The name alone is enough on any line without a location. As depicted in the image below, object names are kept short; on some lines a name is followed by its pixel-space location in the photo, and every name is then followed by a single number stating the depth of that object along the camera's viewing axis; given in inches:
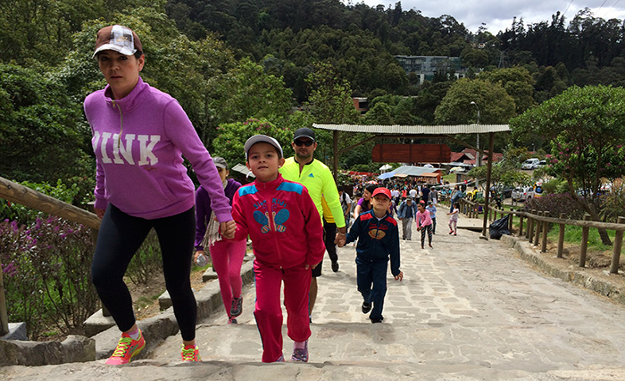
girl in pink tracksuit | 105.3
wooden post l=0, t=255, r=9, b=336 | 96.5
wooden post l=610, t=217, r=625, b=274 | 251.8
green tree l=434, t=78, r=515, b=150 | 2018.9
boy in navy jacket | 169.9
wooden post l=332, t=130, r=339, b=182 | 571.8
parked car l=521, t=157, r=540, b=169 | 1859.3
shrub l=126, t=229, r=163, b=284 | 240.1
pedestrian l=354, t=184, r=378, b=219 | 244.2
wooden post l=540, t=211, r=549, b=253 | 375.2
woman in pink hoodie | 84.6
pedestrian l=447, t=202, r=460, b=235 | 600.4
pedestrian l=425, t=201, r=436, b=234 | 508.1
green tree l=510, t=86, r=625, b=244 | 347.6
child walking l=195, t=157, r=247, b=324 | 142.9
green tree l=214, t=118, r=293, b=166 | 608.4
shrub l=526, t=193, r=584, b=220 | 495.4
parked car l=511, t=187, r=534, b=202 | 1130.7
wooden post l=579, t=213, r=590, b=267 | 292.5
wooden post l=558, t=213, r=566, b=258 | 338.3
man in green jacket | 151.3
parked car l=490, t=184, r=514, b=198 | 1038.4
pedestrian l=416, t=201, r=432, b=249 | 441.0
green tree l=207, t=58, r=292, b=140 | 900.0
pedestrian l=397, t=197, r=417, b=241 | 491.5
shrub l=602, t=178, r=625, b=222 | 430.3
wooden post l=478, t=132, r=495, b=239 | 559.2
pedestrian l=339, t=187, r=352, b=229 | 365.1
